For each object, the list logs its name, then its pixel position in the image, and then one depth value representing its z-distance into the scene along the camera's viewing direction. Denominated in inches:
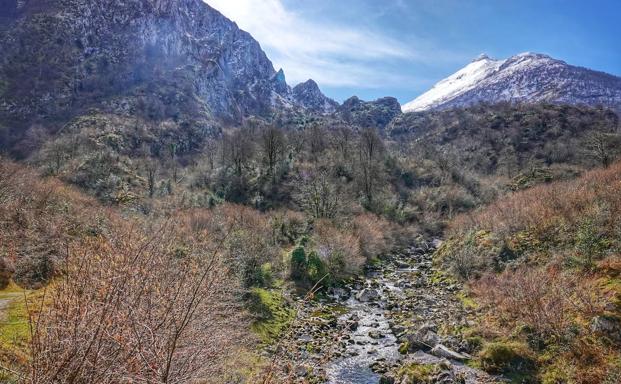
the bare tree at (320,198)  1723.7
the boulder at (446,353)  625.0
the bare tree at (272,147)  2578.7
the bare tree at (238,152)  2592.3
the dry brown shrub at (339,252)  1182.5
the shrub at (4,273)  628.7
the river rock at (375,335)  752.8
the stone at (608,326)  546.1
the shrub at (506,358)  578.9
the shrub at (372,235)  1470.2
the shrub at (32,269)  634.2
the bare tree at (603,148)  2046.1
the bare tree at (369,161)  2282.2
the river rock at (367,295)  1011.9
